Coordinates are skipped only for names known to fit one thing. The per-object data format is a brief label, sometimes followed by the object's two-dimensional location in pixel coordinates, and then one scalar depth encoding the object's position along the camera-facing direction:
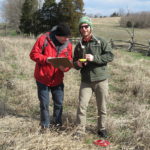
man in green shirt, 3.32
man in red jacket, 3.33
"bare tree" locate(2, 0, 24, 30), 44.70
